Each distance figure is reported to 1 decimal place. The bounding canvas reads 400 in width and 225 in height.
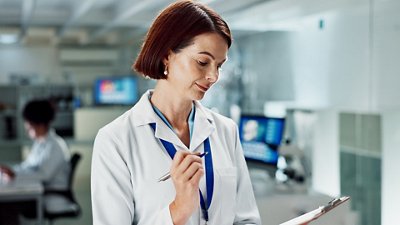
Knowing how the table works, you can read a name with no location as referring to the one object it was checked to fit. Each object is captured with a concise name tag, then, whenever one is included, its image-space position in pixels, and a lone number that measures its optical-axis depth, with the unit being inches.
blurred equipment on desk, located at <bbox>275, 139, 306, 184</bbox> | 173.2
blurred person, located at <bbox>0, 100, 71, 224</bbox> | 219.8
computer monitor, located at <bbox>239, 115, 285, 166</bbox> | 183.3
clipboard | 44.8
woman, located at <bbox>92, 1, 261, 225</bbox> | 52.7
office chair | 217.3
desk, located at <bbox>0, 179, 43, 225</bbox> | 199.6
